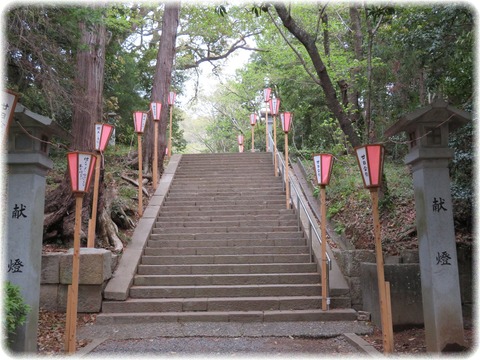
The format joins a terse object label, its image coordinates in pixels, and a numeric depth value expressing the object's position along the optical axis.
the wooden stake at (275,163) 12.23
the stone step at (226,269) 7.59
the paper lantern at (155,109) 11.75
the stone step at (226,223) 9.34
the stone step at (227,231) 8.84
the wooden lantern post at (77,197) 4.51
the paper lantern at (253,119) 20.06
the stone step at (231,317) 6.29
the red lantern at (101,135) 7.21
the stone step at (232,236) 8.75
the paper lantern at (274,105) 11.91
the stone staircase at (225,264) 6.53
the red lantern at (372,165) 4.73
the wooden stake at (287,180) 10.00
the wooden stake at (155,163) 11.45
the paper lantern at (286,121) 10.10
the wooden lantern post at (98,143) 6.97
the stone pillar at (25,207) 4.28
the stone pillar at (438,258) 4.43
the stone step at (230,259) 7.91
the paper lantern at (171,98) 15.95
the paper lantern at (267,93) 16.58
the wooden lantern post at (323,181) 6.48
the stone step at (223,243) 8.49
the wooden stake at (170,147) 15.82
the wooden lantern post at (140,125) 9.60
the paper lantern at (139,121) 9.59
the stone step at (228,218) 9.58
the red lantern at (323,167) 6.55
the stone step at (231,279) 7.25
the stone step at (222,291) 6.94
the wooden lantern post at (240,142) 23.16
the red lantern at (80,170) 4.80
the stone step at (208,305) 6.55
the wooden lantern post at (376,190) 4.40
